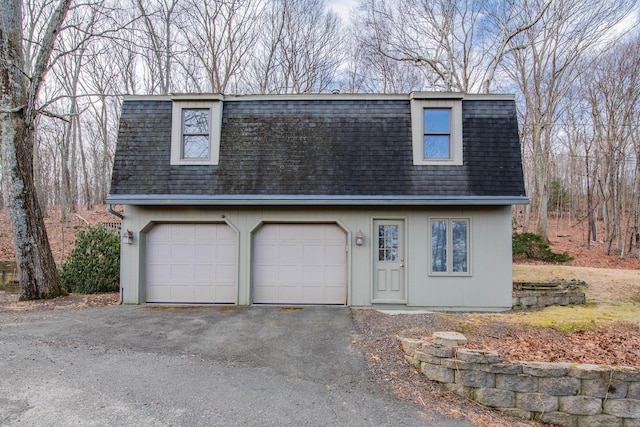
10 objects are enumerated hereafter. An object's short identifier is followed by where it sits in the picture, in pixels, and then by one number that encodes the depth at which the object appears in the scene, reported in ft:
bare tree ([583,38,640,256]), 59.47
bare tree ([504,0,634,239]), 56.80
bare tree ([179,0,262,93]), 59.41
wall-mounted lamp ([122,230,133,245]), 27.45
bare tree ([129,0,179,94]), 55.47
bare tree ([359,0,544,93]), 57.52
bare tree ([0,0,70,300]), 27.58
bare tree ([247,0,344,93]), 64.90
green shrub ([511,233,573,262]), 52.18
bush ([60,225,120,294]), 31.96
